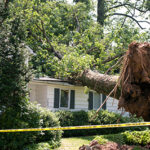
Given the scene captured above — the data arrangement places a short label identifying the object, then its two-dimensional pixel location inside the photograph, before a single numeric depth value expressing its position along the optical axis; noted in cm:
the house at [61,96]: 1492
